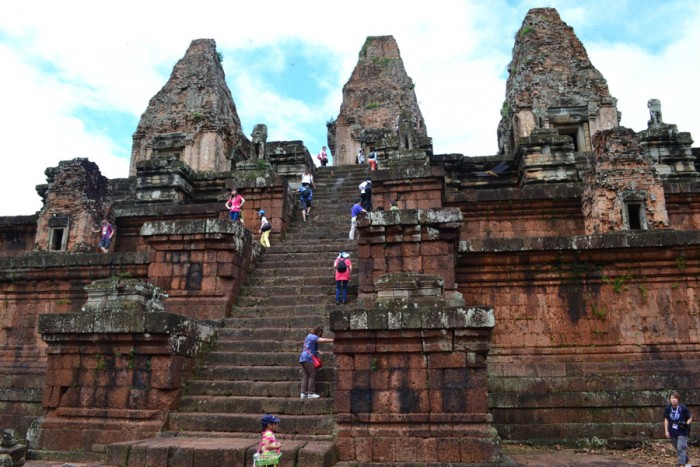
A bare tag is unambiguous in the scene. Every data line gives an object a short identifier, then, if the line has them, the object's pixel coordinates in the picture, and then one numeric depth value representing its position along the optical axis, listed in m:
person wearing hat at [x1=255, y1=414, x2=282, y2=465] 4.71
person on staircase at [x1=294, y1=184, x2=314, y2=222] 12.42
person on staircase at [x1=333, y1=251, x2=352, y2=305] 8.24
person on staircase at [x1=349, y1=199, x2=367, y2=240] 10.43
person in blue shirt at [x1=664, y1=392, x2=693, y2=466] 6.02
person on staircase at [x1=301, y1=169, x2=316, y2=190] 12.97
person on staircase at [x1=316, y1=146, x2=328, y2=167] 20.42
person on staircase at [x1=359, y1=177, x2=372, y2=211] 11.62
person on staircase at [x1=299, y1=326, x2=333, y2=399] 6.42
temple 5.70
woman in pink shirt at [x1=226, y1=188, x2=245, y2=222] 10.87
